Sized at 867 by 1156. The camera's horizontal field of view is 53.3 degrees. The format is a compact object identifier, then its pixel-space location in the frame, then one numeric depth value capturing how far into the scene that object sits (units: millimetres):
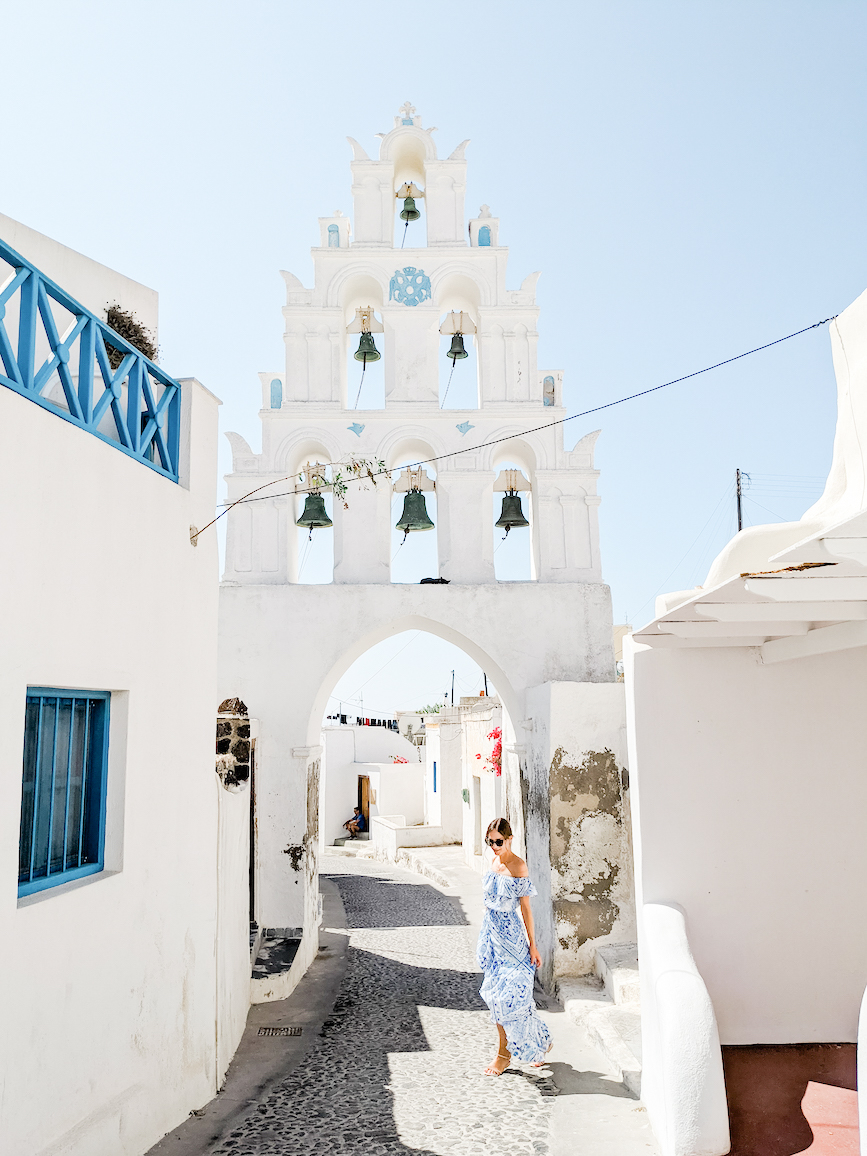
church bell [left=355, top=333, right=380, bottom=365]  9797
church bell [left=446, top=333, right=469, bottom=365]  9961
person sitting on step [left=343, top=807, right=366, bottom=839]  24031
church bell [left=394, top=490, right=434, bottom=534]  9320
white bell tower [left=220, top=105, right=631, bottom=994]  8727
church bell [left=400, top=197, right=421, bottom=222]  9977
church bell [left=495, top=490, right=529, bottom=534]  9859
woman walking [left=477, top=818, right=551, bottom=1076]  5262
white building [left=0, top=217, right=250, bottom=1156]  3312
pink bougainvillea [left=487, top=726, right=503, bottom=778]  13088
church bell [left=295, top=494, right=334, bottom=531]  9156
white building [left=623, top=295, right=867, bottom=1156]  4133
